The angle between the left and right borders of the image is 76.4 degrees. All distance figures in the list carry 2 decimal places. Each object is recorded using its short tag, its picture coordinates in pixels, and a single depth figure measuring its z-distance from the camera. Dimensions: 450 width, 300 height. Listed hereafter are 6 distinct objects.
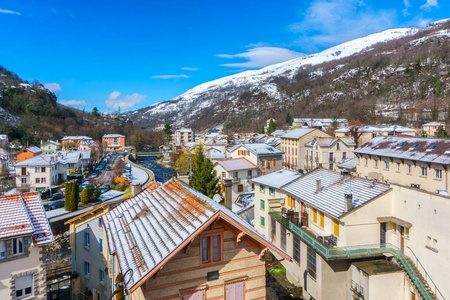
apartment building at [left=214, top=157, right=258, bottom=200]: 45.44
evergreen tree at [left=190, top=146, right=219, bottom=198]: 39.38
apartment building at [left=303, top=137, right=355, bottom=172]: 53.81
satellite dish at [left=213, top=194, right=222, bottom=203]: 14.59
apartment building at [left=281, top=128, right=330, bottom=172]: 63.25
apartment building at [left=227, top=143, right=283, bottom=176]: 48.47
